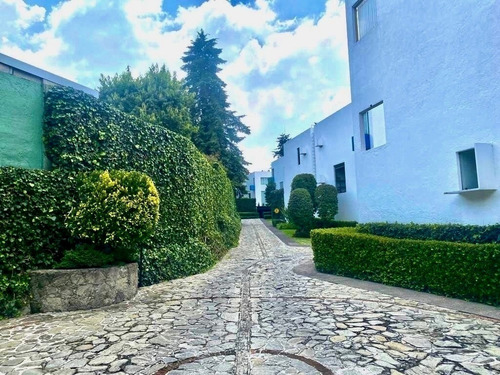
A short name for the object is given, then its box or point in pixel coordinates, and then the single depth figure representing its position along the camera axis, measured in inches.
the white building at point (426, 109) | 211.5
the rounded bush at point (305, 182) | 707.4
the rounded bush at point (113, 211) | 195.2
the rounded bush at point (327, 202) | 618.5
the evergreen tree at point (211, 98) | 956.6
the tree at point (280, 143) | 1597.7
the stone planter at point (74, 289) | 184.7
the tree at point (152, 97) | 596.4
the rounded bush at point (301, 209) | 634.2
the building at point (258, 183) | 2009.2
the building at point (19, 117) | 194.9
